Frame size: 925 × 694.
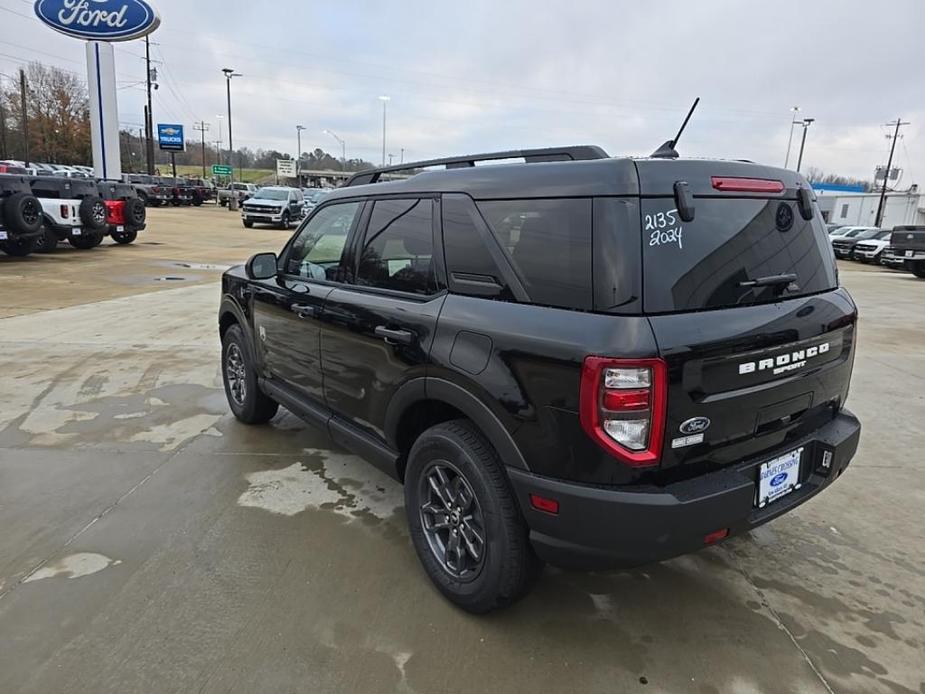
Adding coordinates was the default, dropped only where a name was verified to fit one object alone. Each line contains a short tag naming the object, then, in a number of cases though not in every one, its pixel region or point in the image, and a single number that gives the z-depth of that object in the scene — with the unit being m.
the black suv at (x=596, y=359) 1.99
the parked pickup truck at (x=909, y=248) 18.56
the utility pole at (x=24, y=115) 60.72
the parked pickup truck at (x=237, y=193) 47.45
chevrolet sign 63.12
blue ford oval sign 26.41
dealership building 58.12
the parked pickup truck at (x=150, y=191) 38.11
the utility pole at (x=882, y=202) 49.75
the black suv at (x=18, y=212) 12.88
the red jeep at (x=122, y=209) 17.03
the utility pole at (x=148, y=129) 45.50
